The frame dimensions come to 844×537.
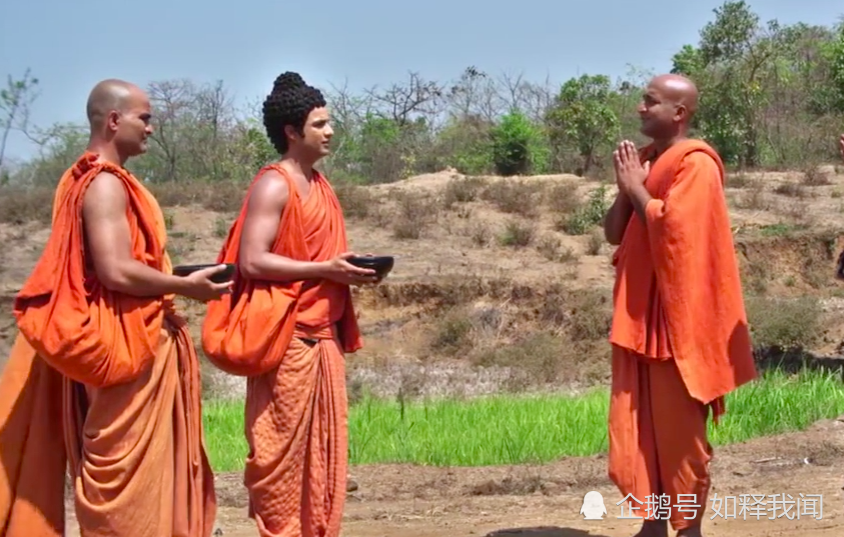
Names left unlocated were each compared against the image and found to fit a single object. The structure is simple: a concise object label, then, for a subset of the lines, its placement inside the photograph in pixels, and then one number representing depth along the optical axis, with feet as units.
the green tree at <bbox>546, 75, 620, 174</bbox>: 72.18
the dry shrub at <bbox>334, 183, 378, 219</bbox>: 58.75
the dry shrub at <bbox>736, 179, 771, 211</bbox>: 59.52
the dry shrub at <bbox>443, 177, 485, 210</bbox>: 60.49
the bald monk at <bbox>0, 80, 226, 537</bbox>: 13.48
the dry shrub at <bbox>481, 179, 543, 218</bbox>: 59.82
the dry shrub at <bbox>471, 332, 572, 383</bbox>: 46.83
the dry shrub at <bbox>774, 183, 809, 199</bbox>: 60.70
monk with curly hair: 14.92
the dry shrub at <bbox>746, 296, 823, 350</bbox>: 46.37
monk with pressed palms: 16.33
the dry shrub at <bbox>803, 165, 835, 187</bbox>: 62.28
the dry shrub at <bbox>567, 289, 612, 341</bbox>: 50.29
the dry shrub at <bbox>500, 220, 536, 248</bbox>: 56.59
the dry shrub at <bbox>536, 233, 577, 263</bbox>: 55.42
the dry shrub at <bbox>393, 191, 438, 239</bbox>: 56.80
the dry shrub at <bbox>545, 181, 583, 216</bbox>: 59.88
